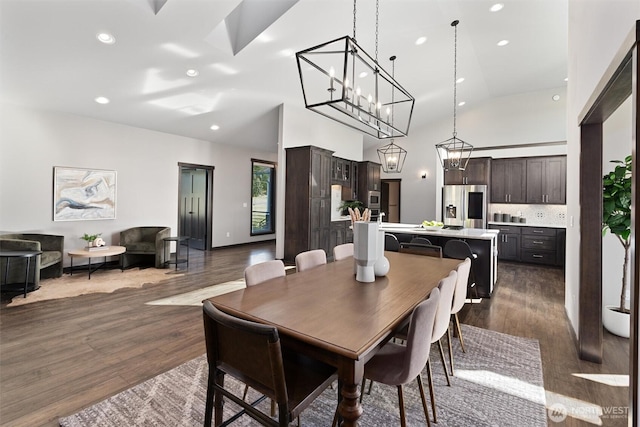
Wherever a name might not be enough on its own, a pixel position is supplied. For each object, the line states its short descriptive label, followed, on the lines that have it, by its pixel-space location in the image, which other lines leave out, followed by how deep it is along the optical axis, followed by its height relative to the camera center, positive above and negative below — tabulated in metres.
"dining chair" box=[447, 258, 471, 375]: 2.14 -0.54
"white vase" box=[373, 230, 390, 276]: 2.15 -0.37
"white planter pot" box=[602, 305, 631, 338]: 2.90 -1.03
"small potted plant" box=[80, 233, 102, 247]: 5.04 -0.45
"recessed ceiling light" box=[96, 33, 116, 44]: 3.54 +2.06
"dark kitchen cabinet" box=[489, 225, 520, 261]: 6.62 -0.61
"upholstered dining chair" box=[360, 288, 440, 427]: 1.42 -0.73
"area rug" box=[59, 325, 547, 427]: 1.78 -1.21
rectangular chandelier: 4.45 +2.45
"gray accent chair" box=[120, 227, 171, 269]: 5.58 -0.64
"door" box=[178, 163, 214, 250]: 7.49 +0.21
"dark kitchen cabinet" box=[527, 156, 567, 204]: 6.42 +0.78
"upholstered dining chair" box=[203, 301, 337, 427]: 1.16 -0.68
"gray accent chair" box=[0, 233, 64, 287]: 4.06 -0.66
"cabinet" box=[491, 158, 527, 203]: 6.79 +0.80
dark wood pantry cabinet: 6.03 +0.27
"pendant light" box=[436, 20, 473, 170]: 4.39 +0.98
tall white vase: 2.00 -0.23
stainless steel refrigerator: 6.99 +0.23
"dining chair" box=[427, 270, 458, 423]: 1.72 -0.57
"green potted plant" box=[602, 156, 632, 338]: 2.59 +0.13
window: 8.73 +0.49
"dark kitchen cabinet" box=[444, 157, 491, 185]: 7.04 +0.99
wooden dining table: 1.20 -0.49
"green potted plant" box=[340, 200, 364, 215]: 7.43 +0.22
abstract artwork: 5.16 +0.31
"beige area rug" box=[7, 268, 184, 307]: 3.92 -1.08
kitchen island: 4.12 -0.45
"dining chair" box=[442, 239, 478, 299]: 3.77 -0.47
